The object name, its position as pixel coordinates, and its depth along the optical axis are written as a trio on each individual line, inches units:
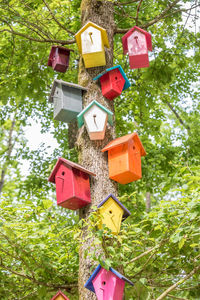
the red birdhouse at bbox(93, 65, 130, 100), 269.1
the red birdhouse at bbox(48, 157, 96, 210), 224.4
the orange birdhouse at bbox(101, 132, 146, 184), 234.2
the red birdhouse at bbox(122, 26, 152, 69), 297.1
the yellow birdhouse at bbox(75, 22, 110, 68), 272.2
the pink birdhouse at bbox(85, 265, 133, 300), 194.4
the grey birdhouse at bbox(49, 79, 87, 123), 268.1
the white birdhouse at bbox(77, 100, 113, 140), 248.8
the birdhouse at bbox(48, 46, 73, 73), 344.5
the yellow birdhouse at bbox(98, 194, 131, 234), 217.2
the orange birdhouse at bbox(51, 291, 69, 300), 226.7
